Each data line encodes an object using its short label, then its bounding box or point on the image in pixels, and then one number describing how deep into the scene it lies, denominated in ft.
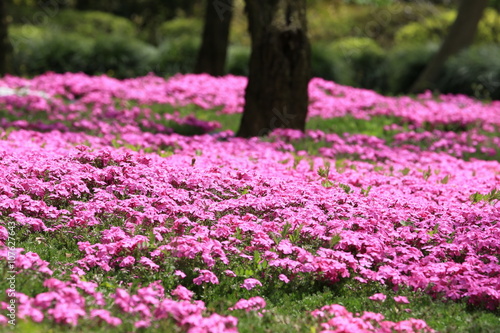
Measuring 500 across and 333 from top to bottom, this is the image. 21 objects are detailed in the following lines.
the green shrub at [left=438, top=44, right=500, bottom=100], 127.75
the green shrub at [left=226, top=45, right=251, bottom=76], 149.80
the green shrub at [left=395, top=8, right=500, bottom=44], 218.32
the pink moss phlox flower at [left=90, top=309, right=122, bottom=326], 29.60
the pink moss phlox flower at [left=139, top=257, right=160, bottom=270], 37.96
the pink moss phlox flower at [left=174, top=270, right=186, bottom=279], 37.19
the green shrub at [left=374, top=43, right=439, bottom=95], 152.46
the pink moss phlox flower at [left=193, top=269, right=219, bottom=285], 37.63
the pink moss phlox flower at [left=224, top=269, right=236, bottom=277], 38.97
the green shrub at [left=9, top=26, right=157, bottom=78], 147.95
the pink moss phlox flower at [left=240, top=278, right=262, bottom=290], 37.61
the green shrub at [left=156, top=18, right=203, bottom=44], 230.07
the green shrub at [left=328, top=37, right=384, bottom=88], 164.76
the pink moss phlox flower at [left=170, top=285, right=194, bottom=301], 35.50
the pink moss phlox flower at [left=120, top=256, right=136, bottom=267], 38.17
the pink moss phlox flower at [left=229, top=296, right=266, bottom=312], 34.72
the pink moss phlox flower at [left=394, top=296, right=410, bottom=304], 36.73
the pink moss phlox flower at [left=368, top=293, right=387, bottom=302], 36.73
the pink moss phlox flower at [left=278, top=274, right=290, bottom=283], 38.86
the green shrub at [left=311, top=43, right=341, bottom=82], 153.07
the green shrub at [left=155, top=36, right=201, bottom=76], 150.20
